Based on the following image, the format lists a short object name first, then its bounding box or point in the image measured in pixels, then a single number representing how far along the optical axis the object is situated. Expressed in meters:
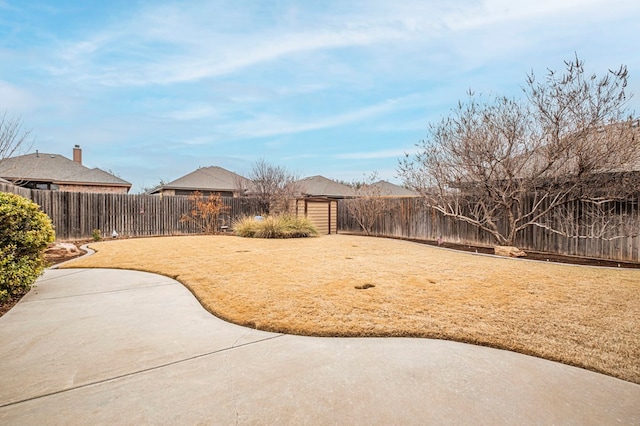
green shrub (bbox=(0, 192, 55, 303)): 3.86
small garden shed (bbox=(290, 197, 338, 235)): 15.42
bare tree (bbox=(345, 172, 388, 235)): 14.56
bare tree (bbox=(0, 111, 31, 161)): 8.01
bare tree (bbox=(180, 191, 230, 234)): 14.82
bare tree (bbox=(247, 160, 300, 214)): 15.73
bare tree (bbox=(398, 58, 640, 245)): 7.05
